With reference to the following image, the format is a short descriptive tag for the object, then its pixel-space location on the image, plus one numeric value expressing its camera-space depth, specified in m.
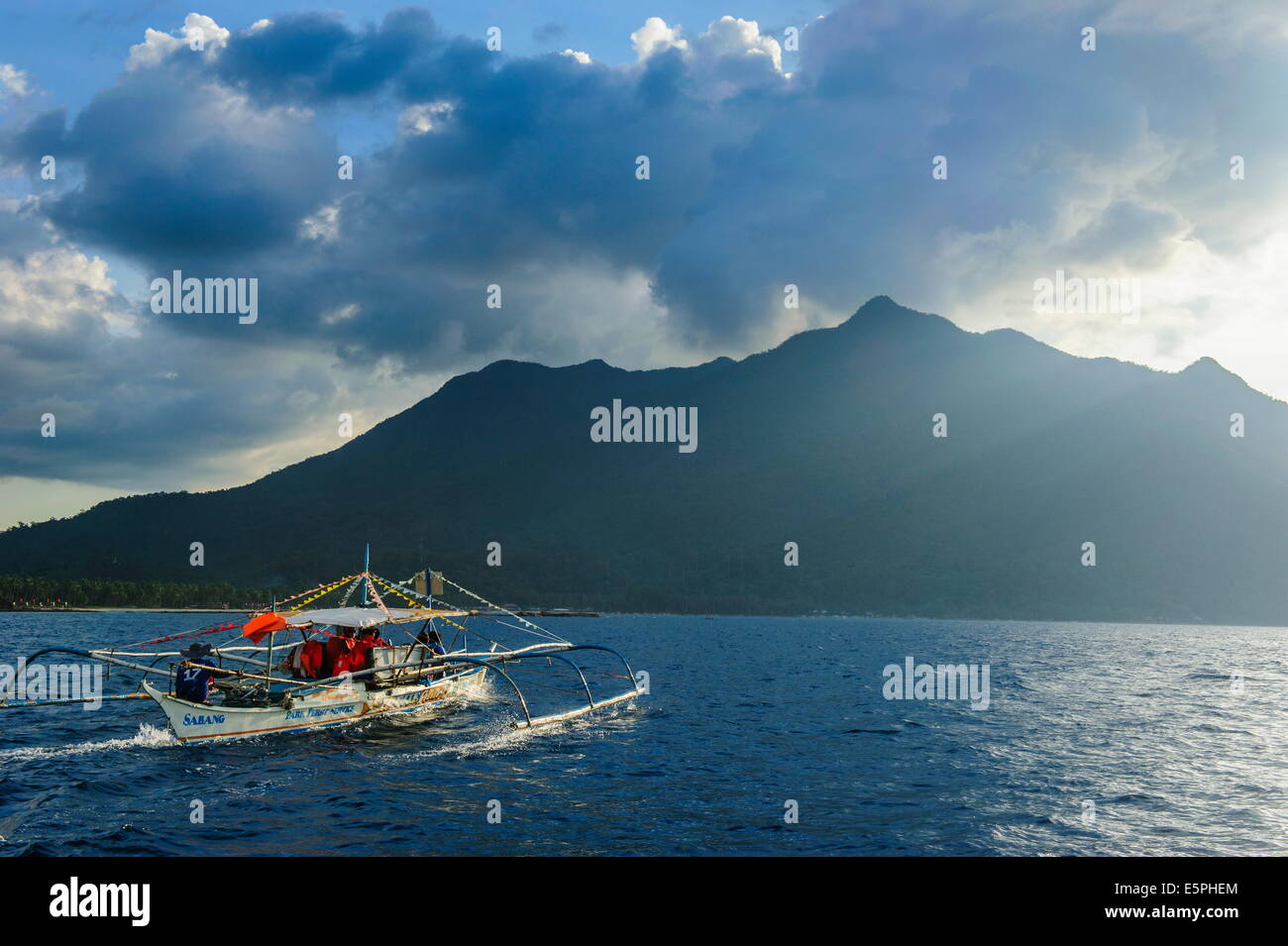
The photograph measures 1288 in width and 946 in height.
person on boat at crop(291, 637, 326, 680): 36.62
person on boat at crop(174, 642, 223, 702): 31.08
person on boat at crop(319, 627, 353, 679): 36.88
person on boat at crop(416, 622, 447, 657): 45.03
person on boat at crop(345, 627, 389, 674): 37.84
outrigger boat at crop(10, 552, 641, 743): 31.91
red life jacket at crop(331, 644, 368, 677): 37.09
